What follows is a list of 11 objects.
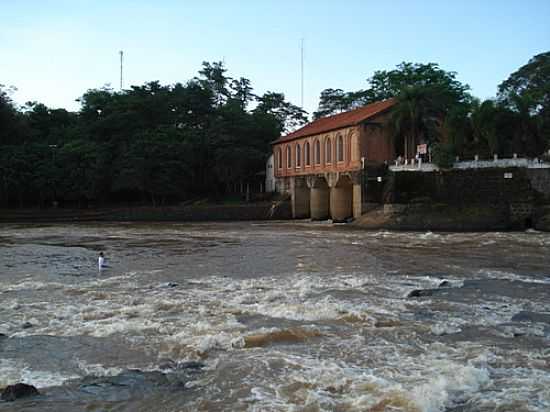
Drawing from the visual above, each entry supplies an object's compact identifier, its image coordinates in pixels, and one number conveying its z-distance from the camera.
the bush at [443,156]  36.34
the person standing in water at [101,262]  19.66
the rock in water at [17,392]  7.41
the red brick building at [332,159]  43.22
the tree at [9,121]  45.72
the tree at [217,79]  81.88
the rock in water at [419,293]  13.99
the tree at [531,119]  39.22
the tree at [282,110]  74.44
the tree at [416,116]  41.25
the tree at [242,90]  82.94
